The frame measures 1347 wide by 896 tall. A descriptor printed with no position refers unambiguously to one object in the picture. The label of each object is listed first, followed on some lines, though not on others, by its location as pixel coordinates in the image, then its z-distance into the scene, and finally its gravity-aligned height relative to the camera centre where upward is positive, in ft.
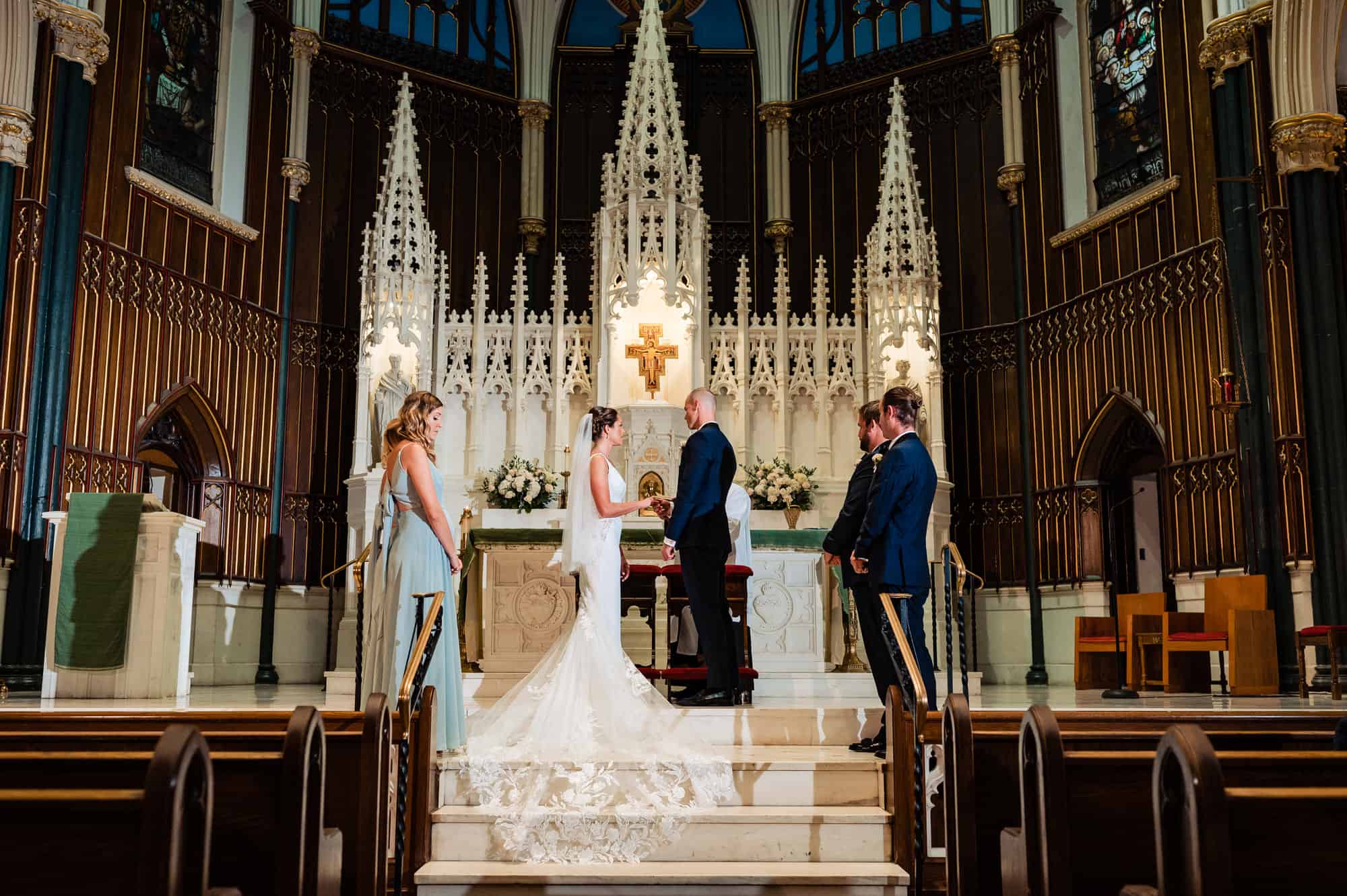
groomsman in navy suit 18.69 +1.38
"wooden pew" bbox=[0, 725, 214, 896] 7.80 -1.32
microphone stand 27.50 -1.47
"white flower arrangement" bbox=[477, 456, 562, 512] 34.32 +3.84
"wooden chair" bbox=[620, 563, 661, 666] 25.07 +0.69
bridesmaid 18.34 +1.00
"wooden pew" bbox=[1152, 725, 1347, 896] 8.38 -1.42
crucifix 36.68 +7.96
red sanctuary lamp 29.43 +5.51
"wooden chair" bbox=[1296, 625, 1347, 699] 26.48 -0.36
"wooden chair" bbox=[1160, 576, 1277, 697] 28.76 -0.35
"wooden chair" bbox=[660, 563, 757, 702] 24.16 +0.61
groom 20.90 +1.43
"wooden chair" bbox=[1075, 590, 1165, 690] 31.55 -0.37
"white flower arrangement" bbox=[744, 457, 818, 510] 35.04 +3.92
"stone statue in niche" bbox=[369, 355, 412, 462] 36.60 +6.74
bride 16.16 -1.72
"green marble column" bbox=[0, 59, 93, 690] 29.71 +6.30
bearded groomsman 18.92 +1.31
